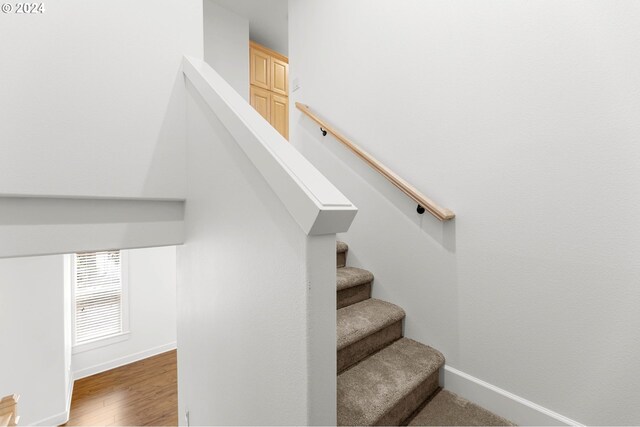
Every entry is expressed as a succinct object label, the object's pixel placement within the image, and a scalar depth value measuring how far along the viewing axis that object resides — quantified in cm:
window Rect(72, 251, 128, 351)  386
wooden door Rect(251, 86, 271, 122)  379
